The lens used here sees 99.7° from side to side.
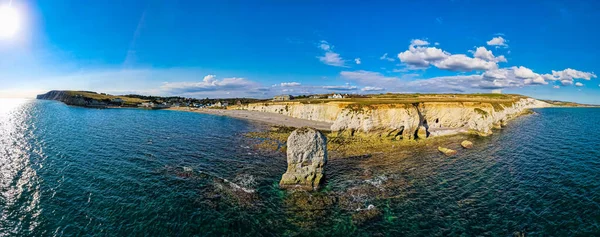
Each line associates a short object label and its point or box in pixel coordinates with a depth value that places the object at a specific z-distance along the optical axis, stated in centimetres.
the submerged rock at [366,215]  2117
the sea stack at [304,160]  2886
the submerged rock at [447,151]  4323
